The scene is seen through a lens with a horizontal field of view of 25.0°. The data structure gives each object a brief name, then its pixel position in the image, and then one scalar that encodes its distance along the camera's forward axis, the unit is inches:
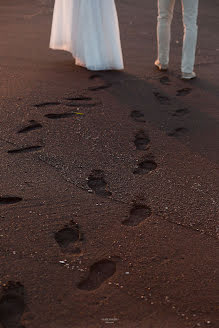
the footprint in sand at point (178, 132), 166.8
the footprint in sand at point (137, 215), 118.3
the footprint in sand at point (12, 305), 87.5
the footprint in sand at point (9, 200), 124.8
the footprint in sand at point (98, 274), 97.4
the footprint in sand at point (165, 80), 213.1
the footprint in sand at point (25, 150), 151.5
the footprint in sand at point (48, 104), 185.5
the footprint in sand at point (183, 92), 200.8
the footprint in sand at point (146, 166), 142.1
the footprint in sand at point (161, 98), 193.9
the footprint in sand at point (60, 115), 176.6
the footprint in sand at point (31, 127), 165.2
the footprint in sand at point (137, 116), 176.5
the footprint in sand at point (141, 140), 157.4
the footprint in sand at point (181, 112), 182.2
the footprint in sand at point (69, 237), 108.3
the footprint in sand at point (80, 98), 192.9
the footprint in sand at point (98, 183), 130.8
